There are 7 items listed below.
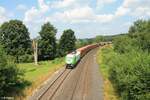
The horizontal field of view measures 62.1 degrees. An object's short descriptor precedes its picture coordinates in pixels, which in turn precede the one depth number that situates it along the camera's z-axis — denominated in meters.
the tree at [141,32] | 22.64
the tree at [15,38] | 36.60
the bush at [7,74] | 13.54
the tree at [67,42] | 44.58
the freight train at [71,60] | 22.18
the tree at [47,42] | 40.51
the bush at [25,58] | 35.23
